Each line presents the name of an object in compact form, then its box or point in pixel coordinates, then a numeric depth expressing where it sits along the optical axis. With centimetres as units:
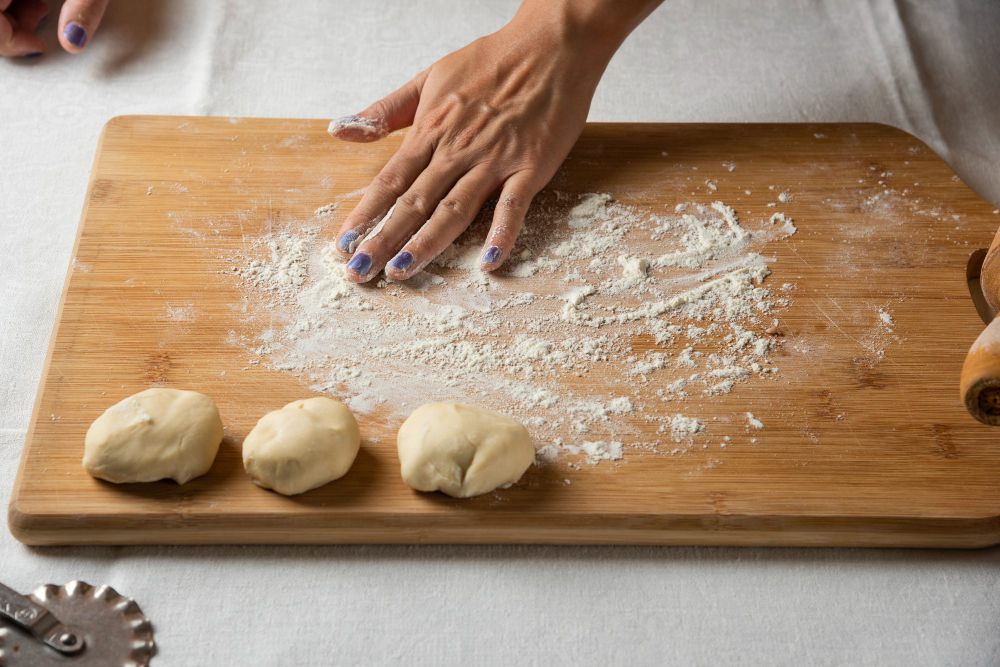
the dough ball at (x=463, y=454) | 88
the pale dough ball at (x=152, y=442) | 88
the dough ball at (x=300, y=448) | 88
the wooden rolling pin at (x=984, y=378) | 84
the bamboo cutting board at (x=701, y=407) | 89
